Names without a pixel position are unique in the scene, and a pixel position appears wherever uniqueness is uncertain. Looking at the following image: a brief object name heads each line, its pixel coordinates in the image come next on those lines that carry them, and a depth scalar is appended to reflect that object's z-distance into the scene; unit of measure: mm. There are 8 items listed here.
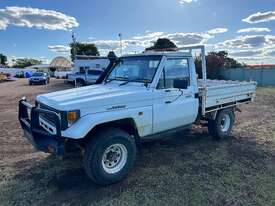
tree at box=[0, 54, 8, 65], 76905
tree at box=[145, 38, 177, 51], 28462
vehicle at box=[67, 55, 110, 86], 16949
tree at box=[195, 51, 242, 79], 24009
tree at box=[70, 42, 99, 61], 45655
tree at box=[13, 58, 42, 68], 82141
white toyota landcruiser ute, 3092
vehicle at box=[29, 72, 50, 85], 23454
